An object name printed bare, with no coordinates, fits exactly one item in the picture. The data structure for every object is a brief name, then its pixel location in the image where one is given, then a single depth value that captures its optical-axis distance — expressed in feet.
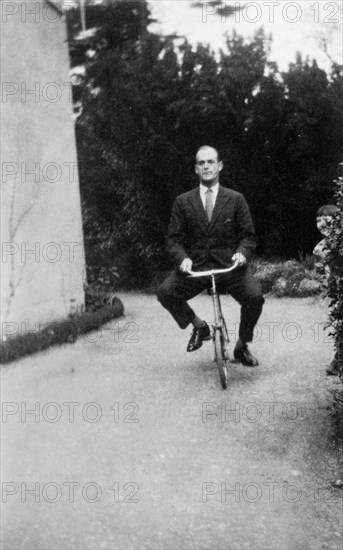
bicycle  18.12
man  19.47
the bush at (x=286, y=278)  33.91
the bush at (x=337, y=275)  14.15
